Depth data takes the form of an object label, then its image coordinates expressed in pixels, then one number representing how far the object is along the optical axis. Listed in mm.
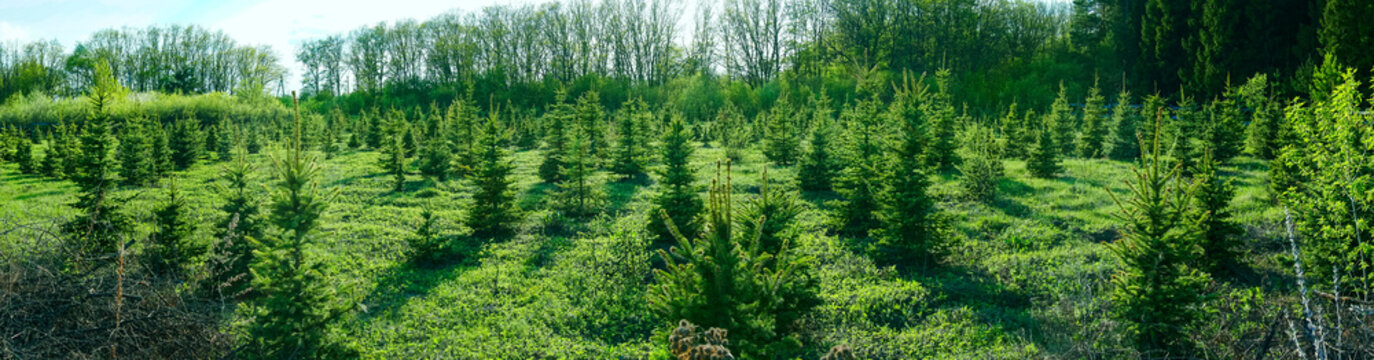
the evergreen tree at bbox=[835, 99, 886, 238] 9008
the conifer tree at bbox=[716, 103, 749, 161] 17141
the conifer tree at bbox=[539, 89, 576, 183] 13570
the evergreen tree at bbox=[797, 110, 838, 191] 11711
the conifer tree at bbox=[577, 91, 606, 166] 16362
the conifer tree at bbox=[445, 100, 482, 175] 13742
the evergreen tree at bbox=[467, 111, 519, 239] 9453
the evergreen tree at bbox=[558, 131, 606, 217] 10641
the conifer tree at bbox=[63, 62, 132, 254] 7371
